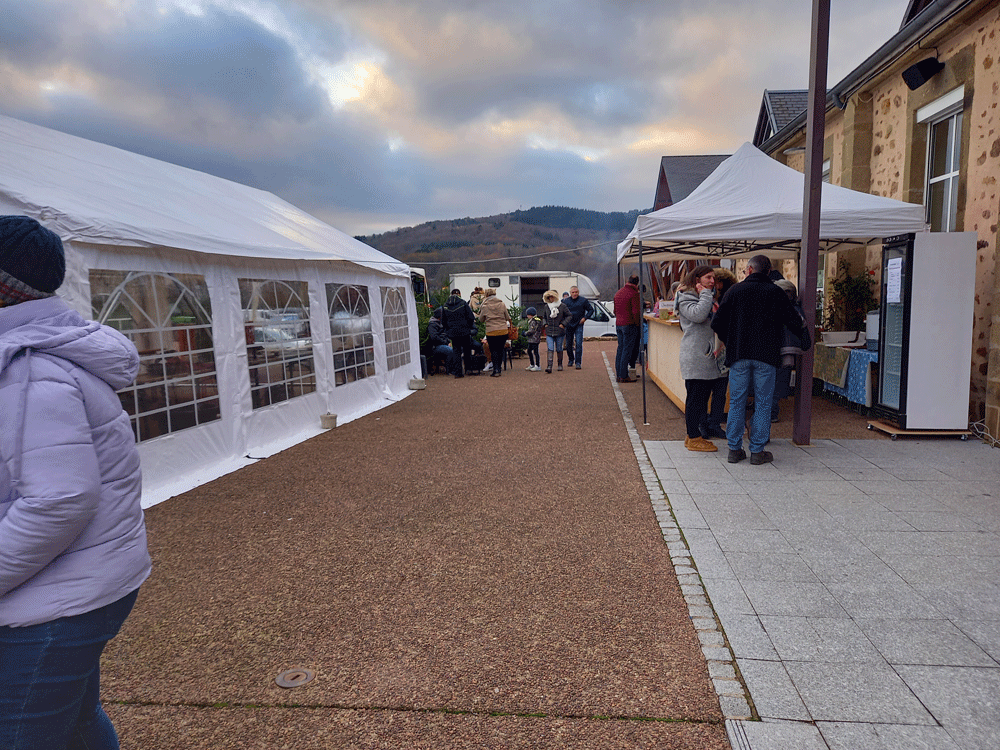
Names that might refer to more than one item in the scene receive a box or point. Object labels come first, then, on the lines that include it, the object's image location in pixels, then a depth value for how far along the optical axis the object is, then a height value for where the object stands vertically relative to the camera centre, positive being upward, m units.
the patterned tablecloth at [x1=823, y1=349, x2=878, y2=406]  7.34 -1.10
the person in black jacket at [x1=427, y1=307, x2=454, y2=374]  13.13 -0.77
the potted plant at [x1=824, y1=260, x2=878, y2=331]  9.33 -0.22
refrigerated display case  6.25 -0.45
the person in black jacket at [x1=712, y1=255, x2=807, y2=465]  5.58 -0.45
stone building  6.41 +1.89
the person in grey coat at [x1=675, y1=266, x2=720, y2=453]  6.12 -0.52
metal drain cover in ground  2.63 -1.54
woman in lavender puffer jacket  1.32 -0.39
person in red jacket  10.58 -0.52
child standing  13.63 -0.78
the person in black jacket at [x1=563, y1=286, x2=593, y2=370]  13.22 -0.60
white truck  24.78 +0.66
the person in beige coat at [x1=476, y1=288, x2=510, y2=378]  12.64 -0.50
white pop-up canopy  6.69 +0.83
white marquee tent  4.89 +0.15
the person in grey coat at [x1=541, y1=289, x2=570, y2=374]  13.07 -0.54
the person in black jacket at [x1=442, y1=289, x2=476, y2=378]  12.30 -0.37
